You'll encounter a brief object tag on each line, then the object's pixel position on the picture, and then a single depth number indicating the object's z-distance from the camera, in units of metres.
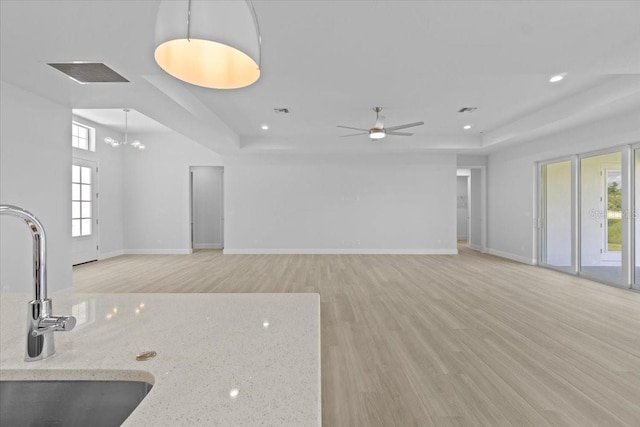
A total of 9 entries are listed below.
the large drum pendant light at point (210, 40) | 0.78
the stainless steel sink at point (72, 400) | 0.77
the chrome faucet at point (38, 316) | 0.78
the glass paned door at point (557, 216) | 6.01
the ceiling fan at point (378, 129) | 5.41
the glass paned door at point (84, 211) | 6.71
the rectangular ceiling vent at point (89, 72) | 3.08
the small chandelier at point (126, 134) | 6.42
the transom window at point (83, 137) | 6.75
